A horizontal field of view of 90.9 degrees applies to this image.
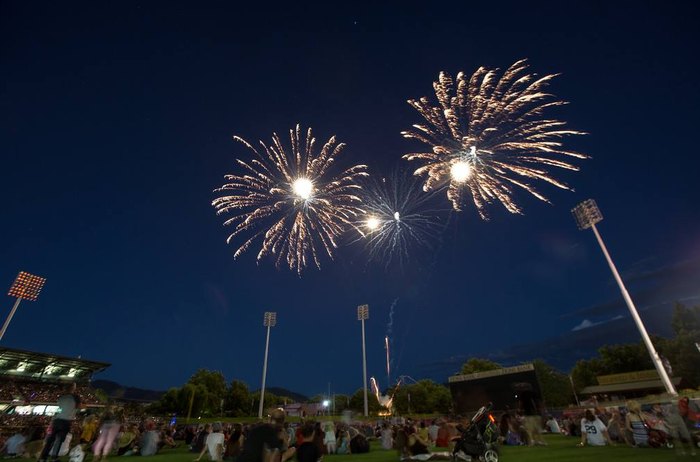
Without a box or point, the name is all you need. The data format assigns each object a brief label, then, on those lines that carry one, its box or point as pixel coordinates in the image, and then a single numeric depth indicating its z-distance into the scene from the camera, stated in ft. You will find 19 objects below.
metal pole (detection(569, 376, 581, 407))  266.24
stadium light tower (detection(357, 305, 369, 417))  183.69
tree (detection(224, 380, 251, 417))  343.46
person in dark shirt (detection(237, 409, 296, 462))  19.85
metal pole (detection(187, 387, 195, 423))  279.08
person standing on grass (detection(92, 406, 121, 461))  44.39
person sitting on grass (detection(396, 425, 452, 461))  41.70
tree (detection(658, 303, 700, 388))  182.39
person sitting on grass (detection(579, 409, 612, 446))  49.80
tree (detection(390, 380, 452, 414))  320.91
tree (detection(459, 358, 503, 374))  270.77
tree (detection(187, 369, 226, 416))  302.45
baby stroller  34.30
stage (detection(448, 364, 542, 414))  137.80
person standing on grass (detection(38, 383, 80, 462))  31.64
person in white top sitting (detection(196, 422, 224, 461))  46.32
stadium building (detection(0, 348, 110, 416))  153.38
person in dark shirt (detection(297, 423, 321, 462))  21.45
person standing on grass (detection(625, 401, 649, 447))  44.11
